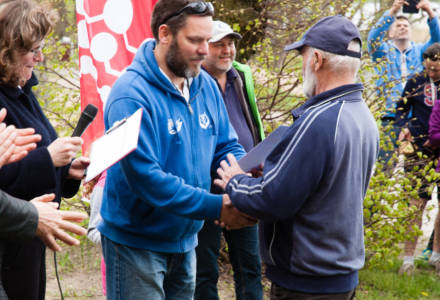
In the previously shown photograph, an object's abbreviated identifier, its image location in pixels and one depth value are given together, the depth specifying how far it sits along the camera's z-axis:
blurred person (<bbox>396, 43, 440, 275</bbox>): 5.91
